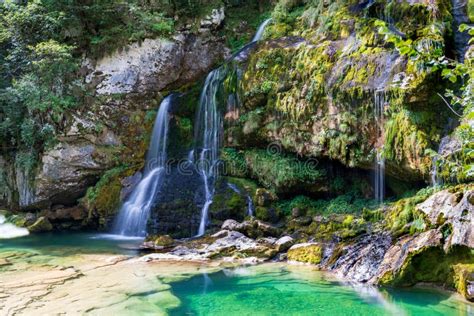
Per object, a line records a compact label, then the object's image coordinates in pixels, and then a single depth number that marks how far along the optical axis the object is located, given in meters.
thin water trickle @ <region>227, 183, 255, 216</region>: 11.85
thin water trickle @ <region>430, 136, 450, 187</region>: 8.70
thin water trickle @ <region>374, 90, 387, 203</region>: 9.91
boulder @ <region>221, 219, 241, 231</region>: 10.71
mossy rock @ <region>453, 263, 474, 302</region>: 6.16
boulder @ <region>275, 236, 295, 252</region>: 9.55
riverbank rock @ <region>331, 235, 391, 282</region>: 7.65
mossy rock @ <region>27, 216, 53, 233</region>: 14.19
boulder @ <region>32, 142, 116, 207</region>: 14.74
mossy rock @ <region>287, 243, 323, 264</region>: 8.85
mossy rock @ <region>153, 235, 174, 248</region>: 10.66
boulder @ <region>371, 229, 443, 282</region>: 7.11
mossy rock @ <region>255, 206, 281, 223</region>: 11.59
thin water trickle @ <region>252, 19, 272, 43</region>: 15.22
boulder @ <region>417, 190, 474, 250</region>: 6.50
